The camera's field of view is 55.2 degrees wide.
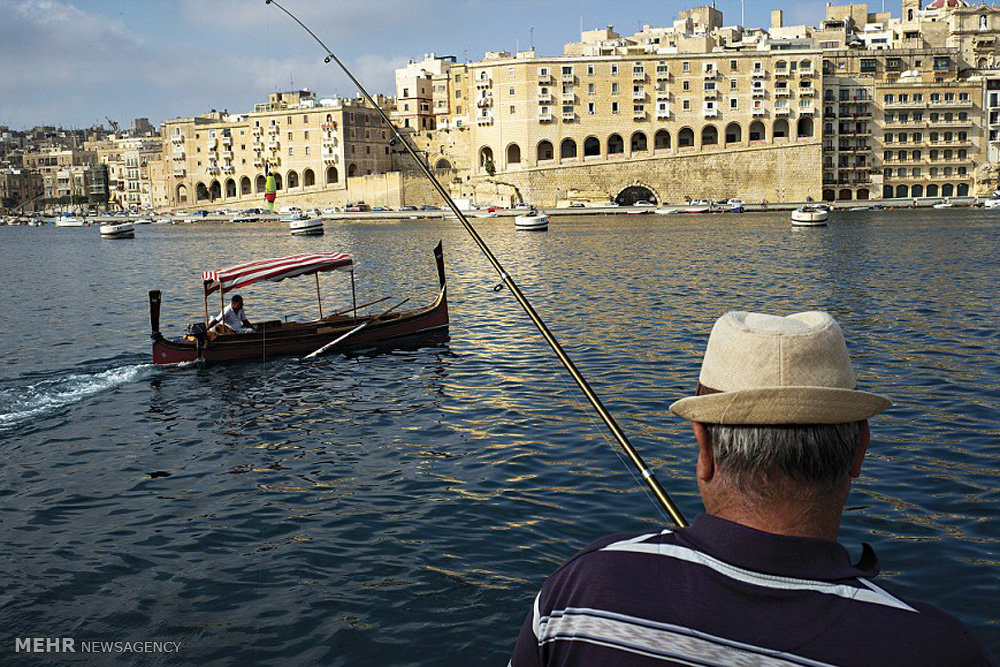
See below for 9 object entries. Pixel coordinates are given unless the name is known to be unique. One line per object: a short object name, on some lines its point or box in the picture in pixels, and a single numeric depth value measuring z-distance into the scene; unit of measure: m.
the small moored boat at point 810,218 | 60.78
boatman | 18.28
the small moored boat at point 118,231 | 79.56
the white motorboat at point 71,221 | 114.88
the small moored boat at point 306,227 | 70.56
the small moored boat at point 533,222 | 64.56
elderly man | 1.79
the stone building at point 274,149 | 104.56
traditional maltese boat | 17.59
